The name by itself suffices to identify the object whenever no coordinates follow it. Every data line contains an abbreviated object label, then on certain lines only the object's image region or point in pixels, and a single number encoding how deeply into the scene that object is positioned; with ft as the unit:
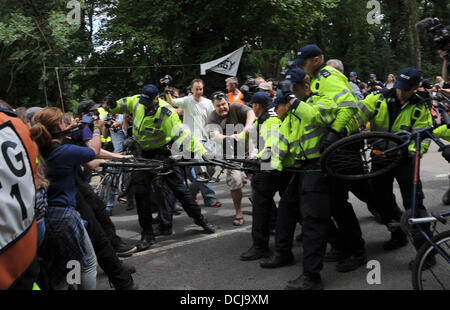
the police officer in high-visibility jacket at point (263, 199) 14.84
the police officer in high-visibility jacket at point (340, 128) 12.00
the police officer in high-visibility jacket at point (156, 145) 17.37
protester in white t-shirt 23.89
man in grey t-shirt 19.06
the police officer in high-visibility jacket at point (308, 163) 11.82
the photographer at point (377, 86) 31.49
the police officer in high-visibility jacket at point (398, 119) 13.20
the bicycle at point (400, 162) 9.86
